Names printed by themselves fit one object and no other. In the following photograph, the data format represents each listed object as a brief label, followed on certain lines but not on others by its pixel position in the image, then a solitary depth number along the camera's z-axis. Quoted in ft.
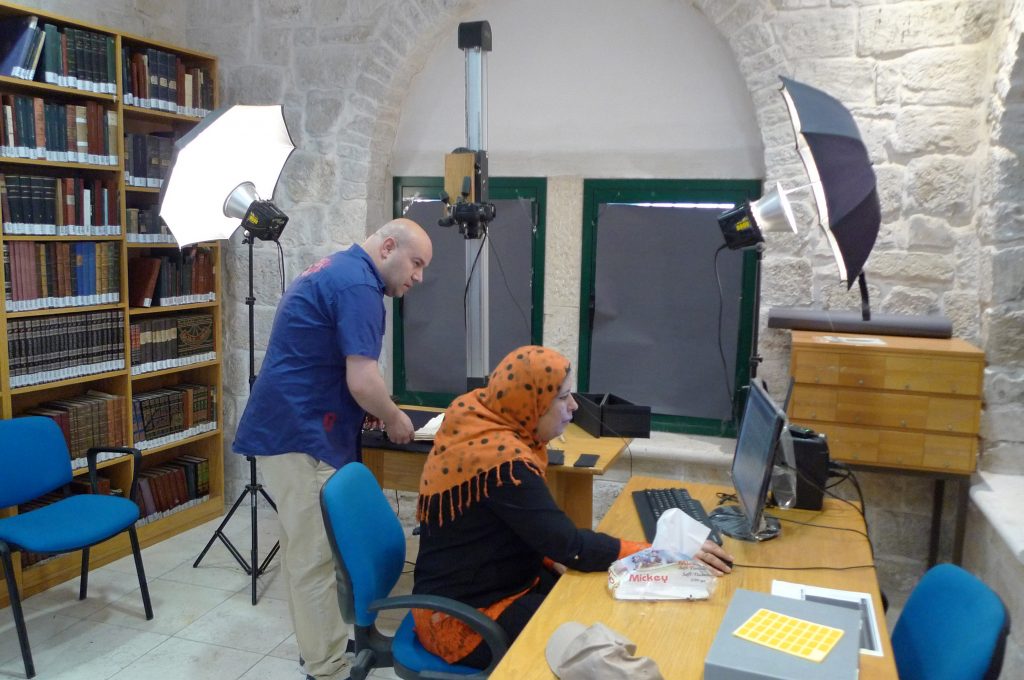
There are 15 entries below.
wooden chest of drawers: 9.67
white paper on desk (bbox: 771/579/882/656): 5.73
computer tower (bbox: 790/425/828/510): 8.16
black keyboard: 7.67
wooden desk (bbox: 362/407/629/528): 9.95
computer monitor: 6.59
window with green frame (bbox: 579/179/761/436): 12.72
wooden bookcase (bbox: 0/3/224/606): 11.16
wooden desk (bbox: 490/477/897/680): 5.13
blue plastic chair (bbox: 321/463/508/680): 6.27
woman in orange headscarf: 6.40
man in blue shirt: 8.60
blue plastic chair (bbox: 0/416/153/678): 9.46
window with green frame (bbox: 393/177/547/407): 13.67
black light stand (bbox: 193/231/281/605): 11.32
